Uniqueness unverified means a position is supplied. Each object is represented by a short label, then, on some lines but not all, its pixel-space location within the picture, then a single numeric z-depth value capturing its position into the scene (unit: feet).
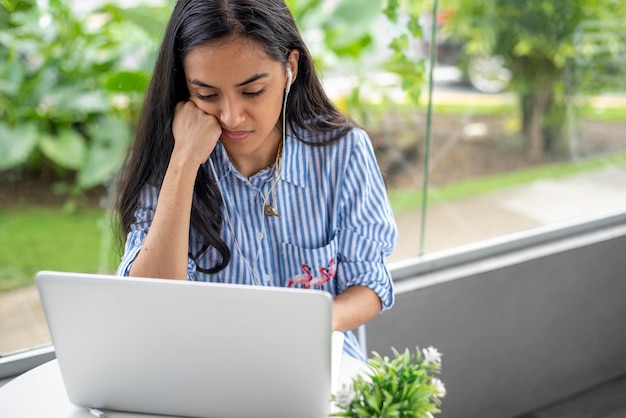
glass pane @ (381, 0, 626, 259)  11.10
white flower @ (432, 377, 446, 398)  3.29
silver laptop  3.36
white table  3.96
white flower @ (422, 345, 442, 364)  3.35
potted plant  3.20
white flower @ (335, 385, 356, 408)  3.19
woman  4.68
